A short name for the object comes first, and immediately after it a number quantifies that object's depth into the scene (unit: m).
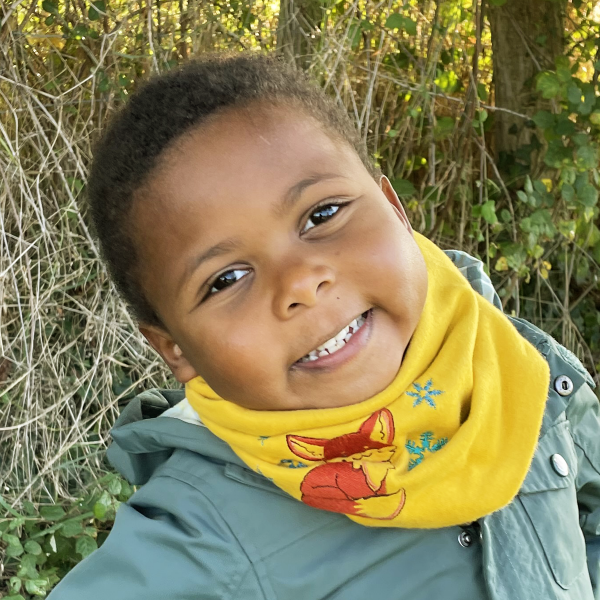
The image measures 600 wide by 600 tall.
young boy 1.08
